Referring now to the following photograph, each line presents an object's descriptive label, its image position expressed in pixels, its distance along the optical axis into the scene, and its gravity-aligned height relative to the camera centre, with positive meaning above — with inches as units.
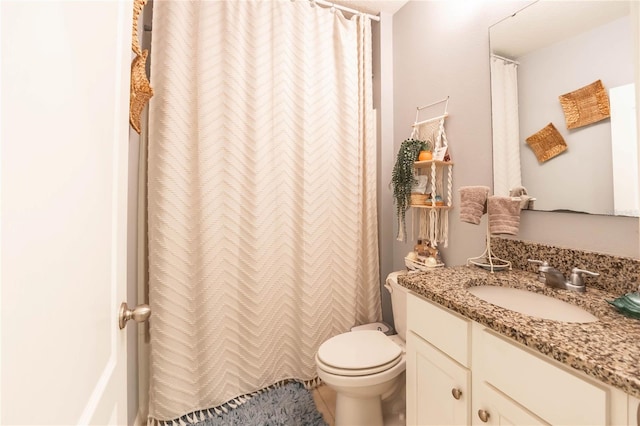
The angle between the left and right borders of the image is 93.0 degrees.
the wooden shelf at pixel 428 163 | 66.8 +12.6
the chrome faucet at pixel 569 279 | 41.0 -8.6
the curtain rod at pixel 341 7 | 76.4 +54.7
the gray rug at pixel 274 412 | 60.5 -39.8
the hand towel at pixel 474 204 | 51.9 +2.4
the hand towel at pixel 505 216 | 48.5 +0.3
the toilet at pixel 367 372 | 52.7 -26.9
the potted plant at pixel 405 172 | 71.7 +11.1
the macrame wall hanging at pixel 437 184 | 67.4 +7.7
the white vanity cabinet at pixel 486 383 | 24.7 -16.5
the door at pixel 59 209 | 12.0 +0.6
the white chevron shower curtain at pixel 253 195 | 61.1 +5.5
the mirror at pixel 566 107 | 40.8 +17.2
